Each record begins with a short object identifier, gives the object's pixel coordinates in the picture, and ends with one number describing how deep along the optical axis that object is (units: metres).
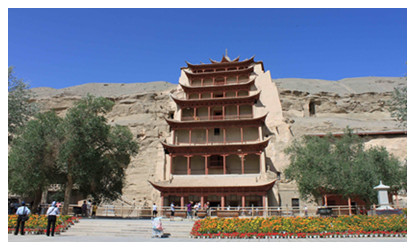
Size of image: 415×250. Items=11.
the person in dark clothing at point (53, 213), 12.44
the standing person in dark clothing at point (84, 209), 24.27
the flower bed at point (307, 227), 13.28
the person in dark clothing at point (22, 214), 13.29
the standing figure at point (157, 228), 14.49
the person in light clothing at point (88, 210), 24.84
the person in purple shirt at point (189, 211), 22.36
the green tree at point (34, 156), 22.53
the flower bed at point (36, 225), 14.80
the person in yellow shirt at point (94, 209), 25.53
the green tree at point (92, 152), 23.28
